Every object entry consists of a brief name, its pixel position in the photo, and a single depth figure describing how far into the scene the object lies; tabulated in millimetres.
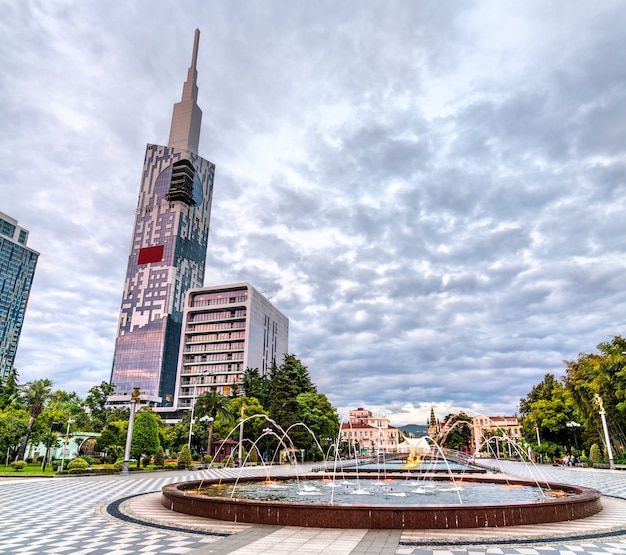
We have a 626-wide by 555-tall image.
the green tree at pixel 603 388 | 34312
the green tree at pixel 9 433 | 33812
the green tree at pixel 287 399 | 51156
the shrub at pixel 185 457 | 33688
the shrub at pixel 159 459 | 34747
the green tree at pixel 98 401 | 67138
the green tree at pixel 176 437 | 51719
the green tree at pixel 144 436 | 32750
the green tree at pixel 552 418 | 49500
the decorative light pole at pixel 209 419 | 41603
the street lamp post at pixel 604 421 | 33922
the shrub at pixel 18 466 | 30031
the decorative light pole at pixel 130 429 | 27422
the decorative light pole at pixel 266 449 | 52725
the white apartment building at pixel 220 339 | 88375
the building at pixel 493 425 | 123312
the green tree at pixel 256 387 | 61625
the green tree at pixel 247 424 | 50156
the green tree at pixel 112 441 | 39250
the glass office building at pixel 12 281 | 132375
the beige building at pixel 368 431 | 138375
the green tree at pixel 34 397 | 36750
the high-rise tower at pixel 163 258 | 105938
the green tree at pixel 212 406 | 45500
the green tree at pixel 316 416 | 54344
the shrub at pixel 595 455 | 38688
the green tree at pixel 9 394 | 49581
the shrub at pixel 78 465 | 27141
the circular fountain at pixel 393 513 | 9336
